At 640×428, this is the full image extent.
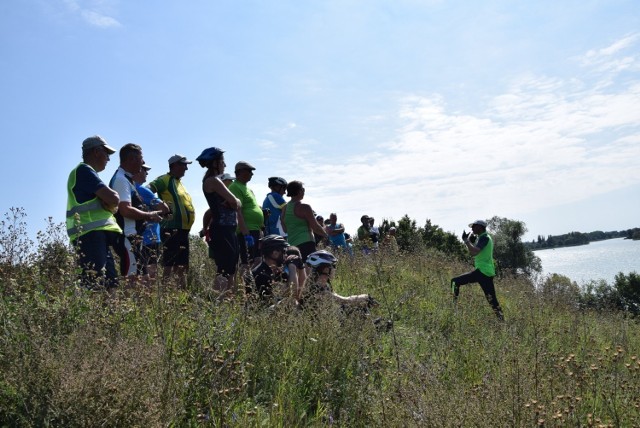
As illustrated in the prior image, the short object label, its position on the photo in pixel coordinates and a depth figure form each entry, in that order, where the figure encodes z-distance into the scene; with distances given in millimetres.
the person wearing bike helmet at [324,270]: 5906
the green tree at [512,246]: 65750
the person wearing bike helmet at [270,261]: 5660
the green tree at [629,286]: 45603
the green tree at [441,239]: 35844
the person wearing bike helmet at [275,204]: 8523
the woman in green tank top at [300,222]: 7348
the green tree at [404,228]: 21366
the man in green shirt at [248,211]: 7184
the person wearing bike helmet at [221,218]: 6070
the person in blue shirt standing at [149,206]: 5543
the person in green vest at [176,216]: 6180
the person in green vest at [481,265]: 8953
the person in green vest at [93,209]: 4523
